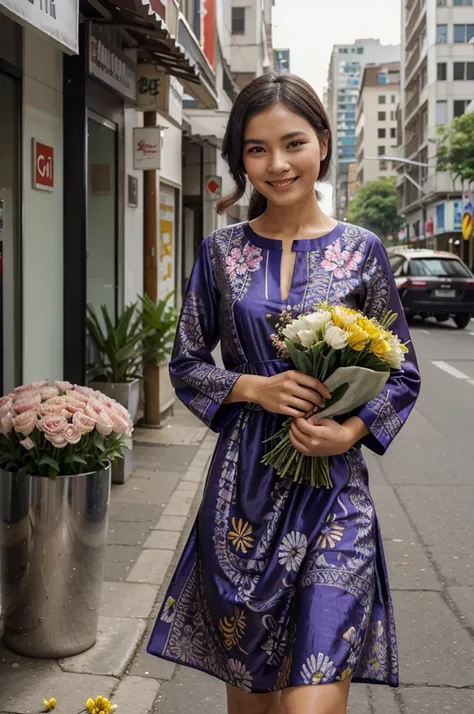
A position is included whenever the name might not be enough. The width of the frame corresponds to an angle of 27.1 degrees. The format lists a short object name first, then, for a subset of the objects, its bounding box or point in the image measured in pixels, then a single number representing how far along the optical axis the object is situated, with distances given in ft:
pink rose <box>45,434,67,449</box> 12.41
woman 7.08
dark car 73.87
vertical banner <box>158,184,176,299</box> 38.40
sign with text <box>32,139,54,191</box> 21.65
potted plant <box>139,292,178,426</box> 28.99
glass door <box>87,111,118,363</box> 26.91
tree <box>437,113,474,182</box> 148.56
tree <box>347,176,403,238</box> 378.73
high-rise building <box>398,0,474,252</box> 234.17
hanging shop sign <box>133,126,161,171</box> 29.63
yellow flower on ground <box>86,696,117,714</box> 10.85
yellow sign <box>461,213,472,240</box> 131.03
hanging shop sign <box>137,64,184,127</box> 28.84
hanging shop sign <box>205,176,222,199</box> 66.28
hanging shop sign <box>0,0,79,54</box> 12.84
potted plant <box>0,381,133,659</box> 12.63
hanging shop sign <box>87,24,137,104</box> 24.12
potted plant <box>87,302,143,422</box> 25.50
